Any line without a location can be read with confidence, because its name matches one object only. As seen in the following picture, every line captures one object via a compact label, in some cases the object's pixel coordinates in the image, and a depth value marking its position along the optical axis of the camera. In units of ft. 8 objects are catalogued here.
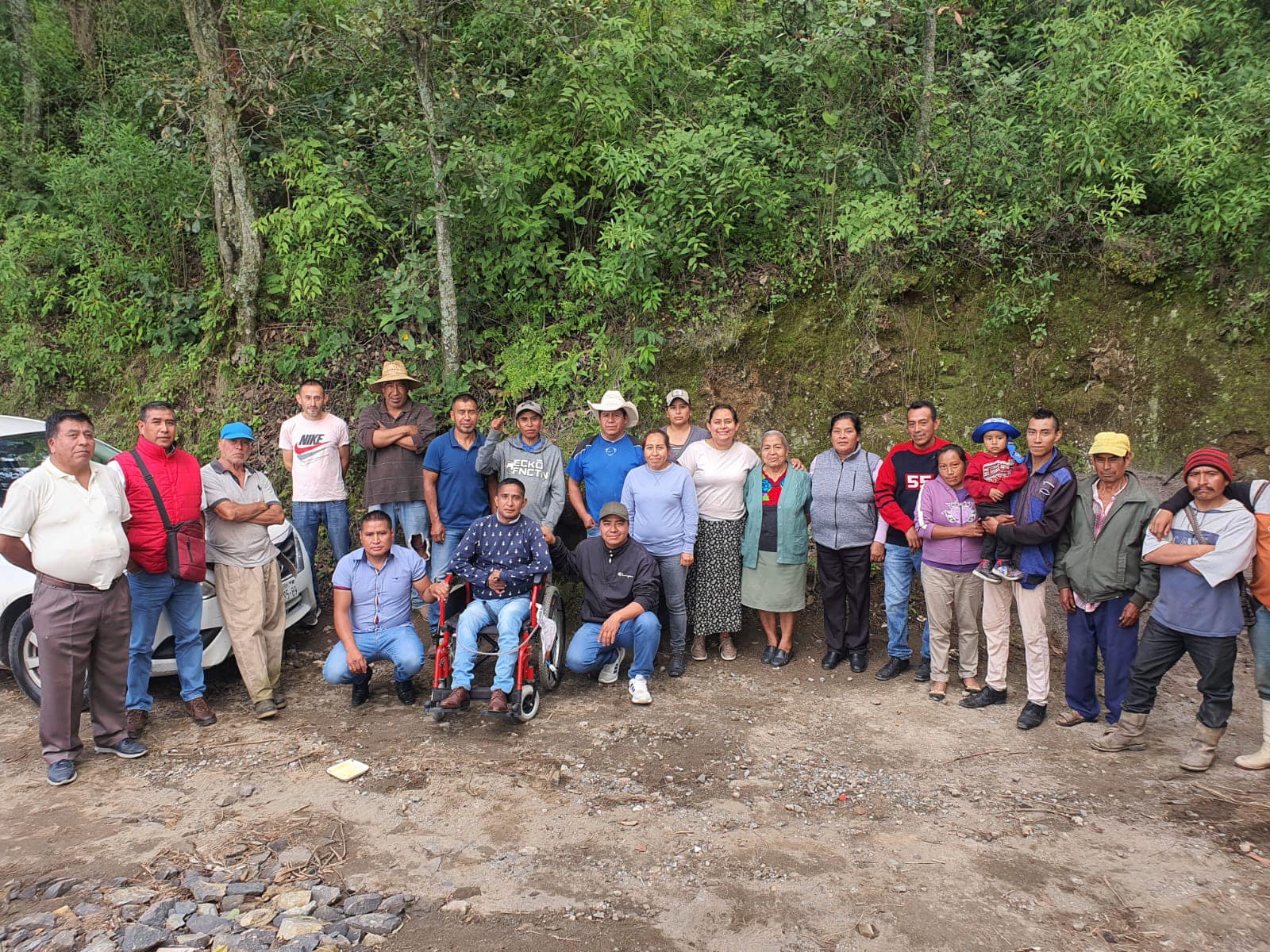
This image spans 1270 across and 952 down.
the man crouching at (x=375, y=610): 17.99
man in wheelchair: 17.78
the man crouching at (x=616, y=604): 18.72
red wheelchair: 17.11
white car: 17.33
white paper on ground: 15.31
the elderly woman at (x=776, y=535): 20.42
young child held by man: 17.61
